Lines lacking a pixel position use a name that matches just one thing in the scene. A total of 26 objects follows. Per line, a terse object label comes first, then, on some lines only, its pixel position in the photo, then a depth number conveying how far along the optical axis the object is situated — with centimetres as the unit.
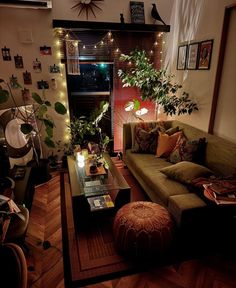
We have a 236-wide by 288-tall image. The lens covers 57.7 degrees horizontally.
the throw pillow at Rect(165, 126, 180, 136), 304
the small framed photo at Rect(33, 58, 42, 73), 311
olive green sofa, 183
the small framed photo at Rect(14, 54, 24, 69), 303
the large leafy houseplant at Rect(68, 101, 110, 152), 323
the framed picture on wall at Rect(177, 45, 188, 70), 313
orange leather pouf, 171
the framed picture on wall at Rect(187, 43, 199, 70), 289
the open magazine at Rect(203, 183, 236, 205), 164
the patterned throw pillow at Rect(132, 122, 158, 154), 303
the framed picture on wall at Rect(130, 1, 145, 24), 322
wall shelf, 298
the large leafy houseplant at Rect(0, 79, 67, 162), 260
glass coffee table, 210
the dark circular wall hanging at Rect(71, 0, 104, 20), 303
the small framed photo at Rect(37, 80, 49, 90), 320
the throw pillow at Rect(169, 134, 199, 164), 249
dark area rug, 169
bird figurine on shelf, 325
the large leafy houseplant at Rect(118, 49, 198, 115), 315
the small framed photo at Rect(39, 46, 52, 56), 307
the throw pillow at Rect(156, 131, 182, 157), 287
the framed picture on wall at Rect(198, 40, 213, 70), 264
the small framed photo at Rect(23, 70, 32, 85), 312
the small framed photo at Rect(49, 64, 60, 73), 318
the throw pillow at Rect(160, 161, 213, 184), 211
